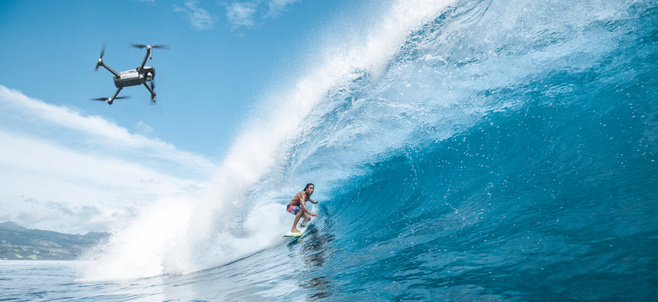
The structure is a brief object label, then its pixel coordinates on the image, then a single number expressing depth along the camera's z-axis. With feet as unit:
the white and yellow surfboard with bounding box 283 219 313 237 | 29.43
